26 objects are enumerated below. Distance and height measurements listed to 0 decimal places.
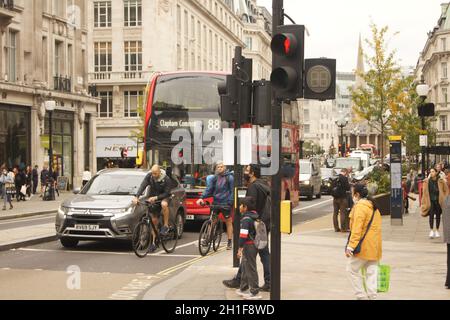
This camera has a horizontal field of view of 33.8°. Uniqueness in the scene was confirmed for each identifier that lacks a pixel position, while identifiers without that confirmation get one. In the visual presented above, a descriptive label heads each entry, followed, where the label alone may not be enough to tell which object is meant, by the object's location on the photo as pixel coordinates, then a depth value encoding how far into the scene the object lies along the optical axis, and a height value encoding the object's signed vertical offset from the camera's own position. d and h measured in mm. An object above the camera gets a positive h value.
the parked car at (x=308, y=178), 39156 -1295
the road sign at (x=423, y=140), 23938 +419
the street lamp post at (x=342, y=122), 47366 +2039
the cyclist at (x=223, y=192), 15398 -787
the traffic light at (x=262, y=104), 11039 +768
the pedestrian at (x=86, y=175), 39159 -1072
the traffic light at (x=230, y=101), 11477 +827
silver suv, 14875 -1224
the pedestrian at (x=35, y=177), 39750 -1148
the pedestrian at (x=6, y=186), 29266 -1207
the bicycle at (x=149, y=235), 14257 -1609
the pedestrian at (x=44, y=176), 36853 -1020
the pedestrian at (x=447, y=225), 10383 -1020
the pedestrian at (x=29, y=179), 37441 -1196
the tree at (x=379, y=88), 35094 +3137
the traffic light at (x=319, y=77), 8289 +859
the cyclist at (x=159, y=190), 15047 -721
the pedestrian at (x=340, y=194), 20219 -1117
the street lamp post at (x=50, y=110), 35338 +2194
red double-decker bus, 20016 +1049
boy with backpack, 9562 -1271
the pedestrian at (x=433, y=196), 17281 -1021
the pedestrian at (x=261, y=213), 10000 -801
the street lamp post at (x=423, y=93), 24425 +2042
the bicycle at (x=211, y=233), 14758 -1597
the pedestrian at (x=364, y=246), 8883 -1115
